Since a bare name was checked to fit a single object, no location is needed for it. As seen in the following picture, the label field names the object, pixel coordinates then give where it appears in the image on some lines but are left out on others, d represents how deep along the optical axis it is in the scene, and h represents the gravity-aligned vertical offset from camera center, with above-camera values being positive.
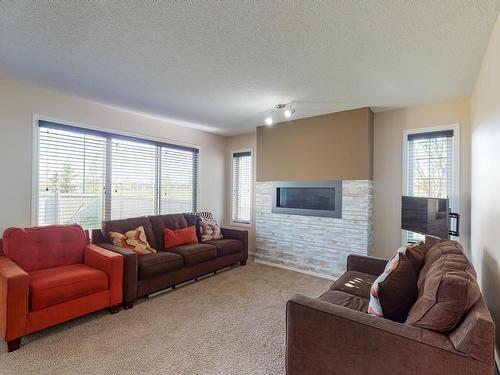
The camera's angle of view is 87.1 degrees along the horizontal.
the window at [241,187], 5.43 +0.04
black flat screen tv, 2.60 -0.26
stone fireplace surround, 3.77 -0.71
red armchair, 2.08 -0.85
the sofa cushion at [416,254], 2.01 -0.51
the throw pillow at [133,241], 3.35 -0.70
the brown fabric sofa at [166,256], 2.94 -0.91
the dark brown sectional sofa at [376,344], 1.15 -0.77
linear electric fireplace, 4.01 -0.14
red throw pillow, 3.91 -0.75
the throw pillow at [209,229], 4.37 -0.69
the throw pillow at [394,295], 1.53 -0.62
